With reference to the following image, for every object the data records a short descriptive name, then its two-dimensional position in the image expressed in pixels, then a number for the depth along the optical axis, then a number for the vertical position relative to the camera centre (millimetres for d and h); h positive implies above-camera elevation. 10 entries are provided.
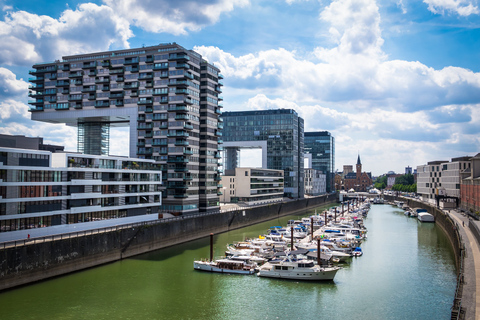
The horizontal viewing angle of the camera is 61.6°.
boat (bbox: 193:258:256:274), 63188 -15043
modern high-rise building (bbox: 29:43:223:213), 109000 +18375
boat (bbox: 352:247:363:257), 77875 -15495
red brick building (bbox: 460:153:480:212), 114688 -4504
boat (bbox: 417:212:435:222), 137750 -15329
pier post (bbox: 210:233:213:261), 67031 -13353
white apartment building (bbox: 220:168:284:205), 149750 -5280
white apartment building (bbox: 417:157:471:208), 150488 -2885
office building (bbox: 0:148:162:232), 60344 -3158
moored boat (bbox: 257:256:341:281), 58969 -14670
